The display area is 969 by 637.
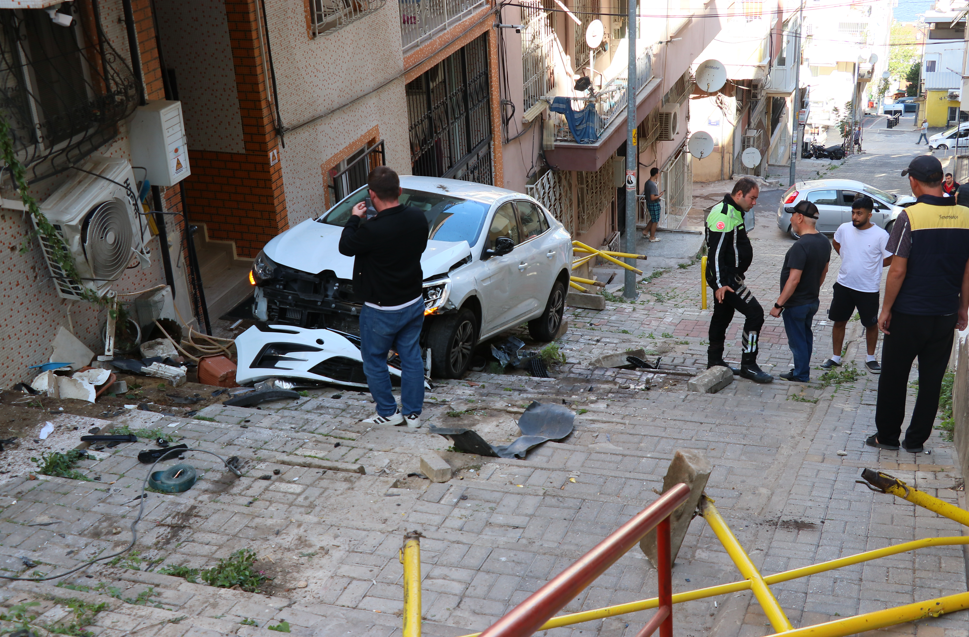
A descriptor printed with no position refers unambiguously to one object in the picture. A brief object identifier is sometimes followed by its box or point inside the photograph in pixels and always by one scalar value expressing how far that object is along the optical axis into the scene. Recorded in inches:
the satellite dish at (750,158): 1242.0
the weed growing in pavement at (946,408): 229.3
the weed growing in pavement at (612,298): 543.9
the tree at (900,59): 3890.3
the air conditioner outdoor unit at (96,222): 259.0
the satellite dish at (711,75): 1004.6
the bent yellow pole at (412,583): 101.1
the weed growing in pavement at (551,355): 357.4
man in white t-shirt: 313.3
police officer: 295.9
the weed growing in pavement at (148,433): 220.1
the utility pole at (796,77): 1405.0
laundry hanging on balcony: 698.0
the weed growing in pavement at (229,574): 158.6
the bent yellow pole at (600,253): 565.3
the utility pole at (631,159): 575.2
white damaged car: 291.9
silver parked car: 967.0
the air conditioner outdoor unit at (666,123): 1009.5
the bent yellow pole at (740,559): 126.9
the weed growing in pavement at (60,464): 199.3
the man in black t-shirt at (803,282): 302.7
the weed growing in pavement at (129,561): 163.0
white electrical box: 303.1
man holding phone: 225.3
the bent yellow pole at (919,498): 152.6
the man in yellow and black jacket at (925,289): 206.7
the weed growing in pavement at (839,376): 319.6
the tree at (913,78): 3717.3
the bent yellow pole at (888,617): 118.6
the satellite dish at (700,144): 1053.8
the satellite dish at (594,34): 755.4
